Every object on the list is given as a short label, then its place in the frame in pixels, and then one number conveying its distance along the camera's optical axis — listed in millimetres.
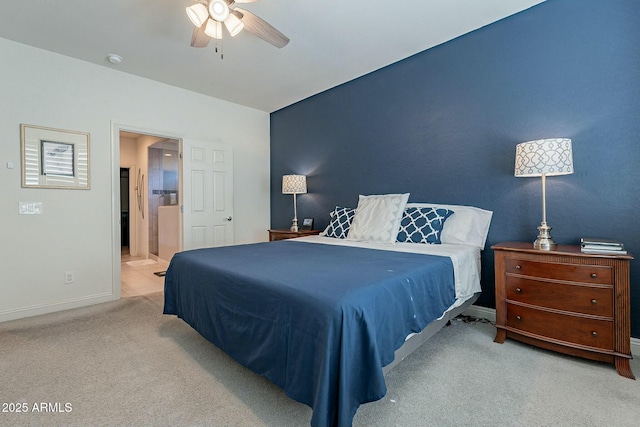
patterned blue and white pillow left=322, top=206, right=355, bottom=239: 3368
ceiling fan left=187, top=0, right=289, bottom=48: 1971
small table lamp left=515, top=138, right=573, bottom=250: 2082
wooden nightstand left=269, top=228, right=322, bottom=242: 4070
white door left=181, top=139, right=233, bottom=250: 4023
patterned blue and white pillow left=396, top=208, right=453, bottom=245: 2727
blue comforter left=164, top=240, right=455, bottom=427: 1170
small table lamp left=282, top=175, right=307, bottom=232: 4266
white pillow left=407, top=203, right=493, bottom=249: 2686
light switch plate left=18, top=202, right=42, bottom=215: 2859
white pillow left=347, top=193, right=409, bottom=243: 2902
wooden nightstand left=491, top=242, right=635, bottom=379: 1806
